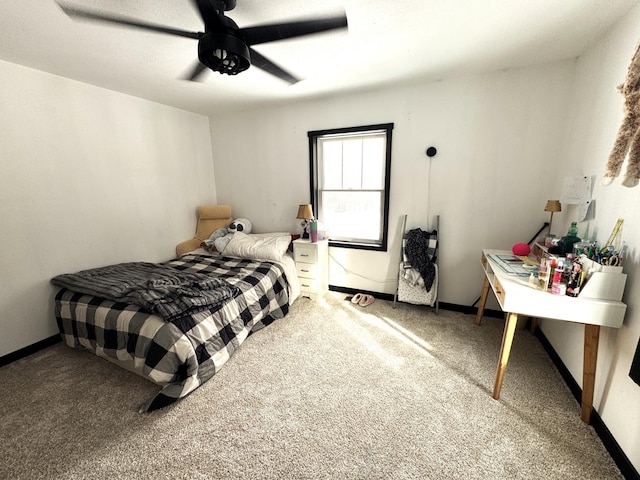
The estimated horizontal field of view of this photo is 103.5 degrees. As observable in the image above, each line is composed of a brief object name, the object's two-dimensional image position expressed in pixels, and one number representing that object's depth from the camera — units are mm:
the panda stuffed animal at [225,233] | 3207
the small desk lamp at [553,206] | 1963
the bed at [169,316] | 1628
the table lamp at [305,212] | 2910
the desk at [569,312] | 1291
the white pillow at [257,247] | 2895
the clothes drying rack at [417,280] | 2609
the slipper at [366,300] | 2924
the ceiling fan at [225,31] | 1177
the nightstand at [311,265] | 2930
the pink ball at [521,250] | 2066
